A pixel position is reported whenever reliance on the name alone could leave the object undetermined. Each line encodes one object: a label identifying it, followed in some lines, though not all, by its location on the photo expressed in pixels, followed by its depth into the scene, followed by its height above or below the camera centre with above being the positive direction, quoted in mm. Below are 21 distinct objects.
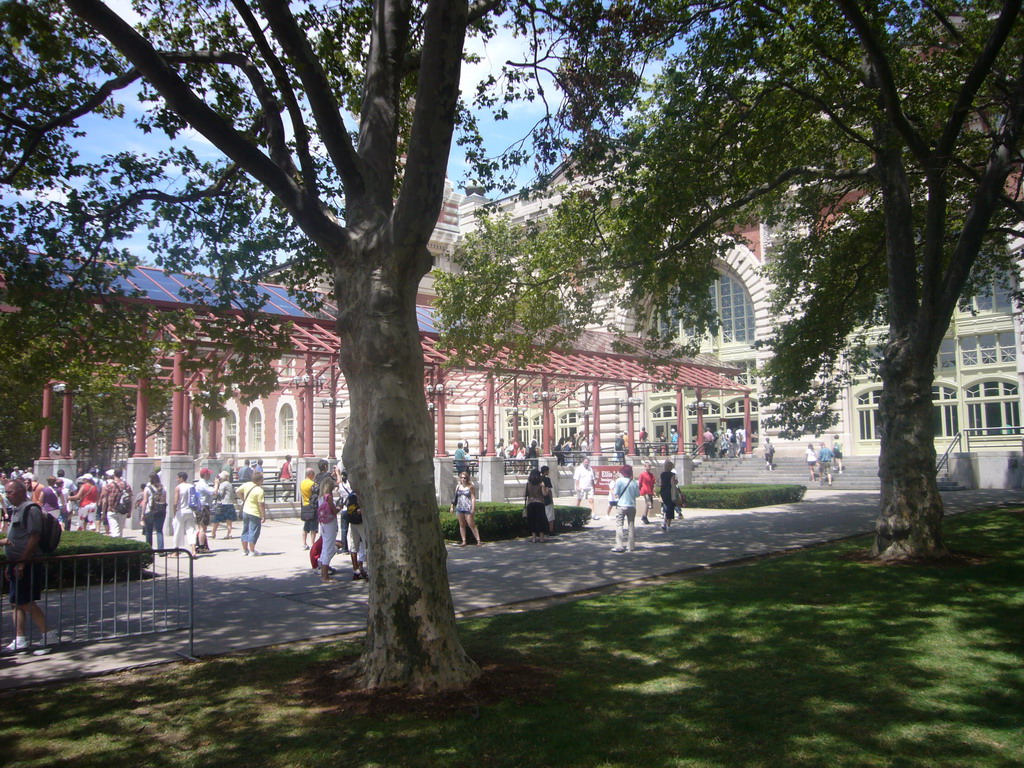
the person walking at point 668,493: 18484 -1244
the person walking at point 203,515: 16562 -1271
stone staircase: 30875 -1496
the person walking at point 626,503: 15125 -1176
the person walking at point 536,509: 16922 -1385
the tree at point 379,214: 6344 +2145
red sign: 27091 -1247
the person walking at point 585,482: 25672 -1274
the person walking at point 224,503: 19625 -1228
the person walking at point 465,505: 16172 -1200
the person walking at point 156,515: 16328 -1219
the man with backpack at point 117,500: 20344 -1100
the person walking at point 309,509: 14992 -1096
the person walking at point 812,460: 31922 -929
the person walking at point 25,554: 8031 -1020
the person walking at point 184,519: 16906 -1365
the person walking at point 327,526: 12352 -1185
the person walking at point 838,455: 32438 -778
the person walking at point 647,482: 18945 -973
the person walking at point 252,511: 15672 -1156
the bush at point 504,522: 17328 -1760
